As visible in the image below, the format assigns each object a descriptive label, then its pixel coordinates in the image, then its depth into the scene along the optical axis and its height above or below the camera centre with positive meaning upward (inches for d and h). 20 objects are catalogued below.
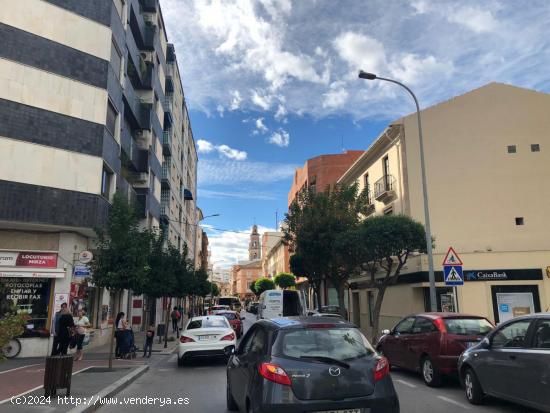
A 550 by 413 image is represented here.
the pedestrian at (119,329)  627.5 -32.3
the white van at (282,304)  976.3 -0.8
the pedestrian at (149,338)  642.8 -45.1
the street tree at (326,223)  1074.1 +183.1
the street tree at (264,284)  3415.4 +141.6
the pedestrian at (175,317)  1055.0 -28.2
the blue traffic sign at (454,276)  556.7 +30.8
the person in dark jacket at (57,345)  550.0 -46.3
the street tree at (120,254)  540.1 +57.3
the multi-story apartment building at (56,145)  649.0 +230.4
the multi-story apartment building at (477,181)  912.3 +240.5
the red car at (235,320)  986.9 -33.8
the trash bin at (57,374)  330.3 -48.3
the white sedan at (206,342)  544.7 -43.6
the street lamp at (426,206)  626.9 +134.6
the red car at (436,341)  372.8 -31.2
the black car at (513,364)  259.0 -37.3
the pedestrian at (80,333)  584.7 -34.7
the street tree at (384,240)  825.5 +110.0
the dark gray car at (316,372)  206.8 -30.9
